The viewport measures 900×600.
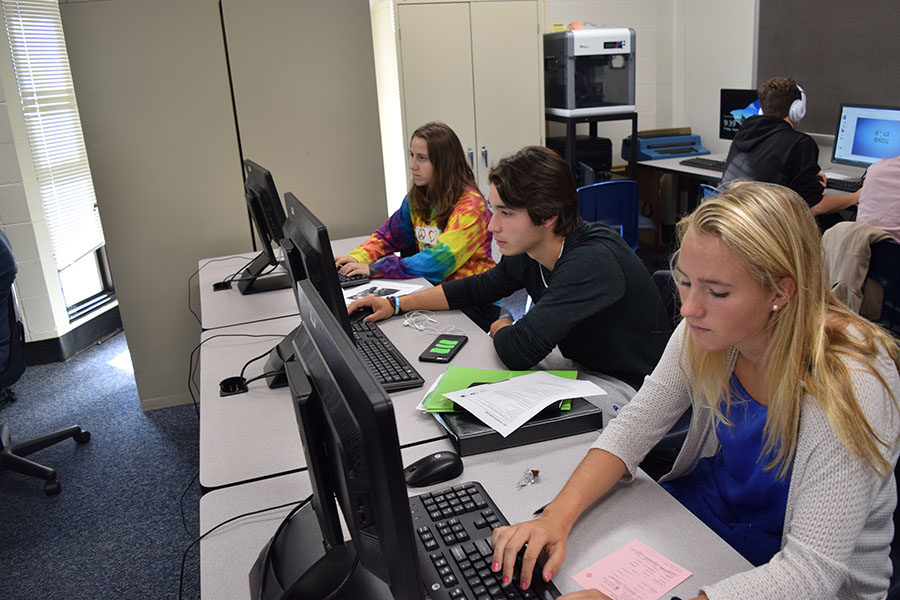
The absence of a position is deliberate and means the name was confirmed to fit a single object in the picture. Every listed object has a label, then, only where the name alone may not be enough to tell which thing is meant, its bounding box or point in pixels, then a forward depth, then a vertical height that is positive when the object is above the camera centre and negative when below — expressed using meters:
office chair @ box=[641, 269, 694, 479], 1.57 -0.79
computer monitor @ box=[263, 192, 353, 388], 1.41 -0.31
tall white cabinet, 3.91 +0.10
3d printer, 4.29 +0.06
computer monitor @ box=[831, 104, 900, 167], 3.70 -0.36
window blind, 3.70 -0.03
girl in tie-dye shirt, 2.71 -0.47
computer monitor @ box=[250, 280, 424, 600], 0.75 -0.44
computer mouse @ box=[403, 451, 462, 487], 1.28 -0.65
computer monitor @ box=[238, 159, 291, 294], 2.29 -0.39
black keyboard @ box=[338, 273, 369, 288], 2.67 -0.65
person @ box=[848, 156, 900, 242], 2.73 -0.49
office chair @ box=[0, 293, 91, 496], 2.71 -1.22
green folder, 1.54 -0.64
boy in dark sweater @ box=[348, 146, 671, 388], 1.74 -0.47
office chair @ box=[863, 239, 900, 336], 2.38 -0.69
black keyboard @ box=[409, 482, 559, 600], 1.00 -0.65
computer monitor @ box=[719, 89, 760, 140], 4.58 -0.23
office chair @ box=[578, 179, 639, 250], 3.58 -0.59
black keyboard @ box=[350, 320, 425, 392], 1.73 -0.65
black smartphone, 1.90 -0.66
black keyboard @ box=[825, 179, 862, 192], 3.72 -0.60
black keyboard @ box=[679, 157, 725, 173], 4.50 -0.55
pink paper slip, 1.01 -0.69
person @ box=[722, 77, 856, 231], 3.59 -0.39
